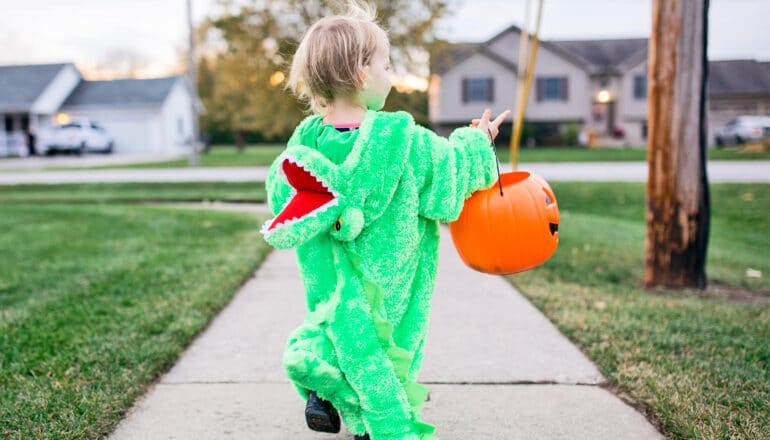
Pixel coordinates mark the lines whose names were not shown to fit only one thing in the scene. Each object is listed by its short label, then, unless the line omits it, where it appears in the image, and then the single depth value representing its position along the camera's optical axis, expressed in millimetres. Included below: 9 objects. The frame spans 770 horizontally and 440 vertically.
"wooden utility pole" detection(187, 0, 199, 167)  21312
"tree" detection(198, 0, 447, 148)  20609
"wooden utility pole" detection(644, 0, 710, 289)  4434
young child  1989
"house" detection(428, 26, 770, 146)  34375
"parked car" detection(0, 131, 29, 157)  33531
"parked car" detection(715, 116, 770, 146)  29562
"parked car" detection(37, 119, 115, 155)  31156
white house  33844
